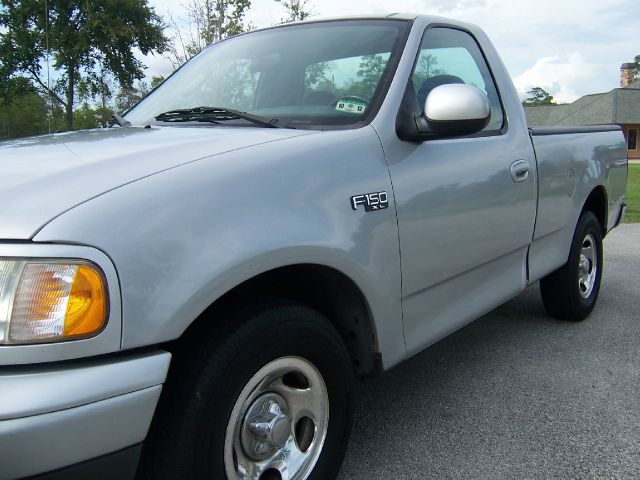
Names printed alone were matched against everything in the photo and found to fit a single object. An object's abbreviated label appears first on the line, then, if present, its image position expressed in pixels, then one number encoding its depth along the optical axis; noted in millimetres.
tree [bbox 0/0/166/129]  26203
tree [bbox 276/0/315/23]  14820
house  45031
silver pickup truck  1440
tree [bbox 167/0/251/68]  14398
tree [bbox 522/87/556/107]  83750
